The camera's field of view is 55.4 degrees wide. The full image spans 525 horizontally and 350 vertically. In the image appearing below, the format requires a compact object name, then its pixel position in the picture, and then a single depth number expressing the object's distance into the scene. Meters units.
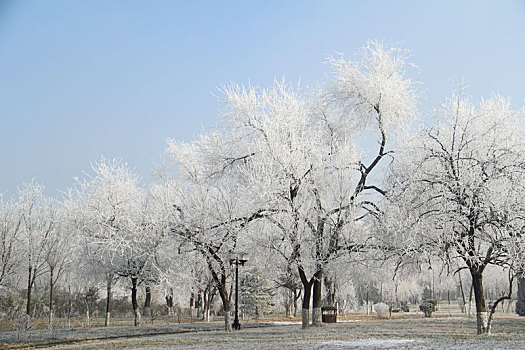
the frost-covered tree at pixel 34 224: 34.06
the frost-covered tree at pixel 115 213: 25.22
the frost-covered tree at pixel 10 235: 30.62
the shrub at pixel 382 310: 36.66
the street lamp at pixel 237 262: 22.08
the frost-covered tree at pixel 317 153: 21.73
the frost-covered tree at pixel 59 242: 33.56
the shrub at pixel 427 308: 32.78
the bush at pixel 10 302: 40.31
